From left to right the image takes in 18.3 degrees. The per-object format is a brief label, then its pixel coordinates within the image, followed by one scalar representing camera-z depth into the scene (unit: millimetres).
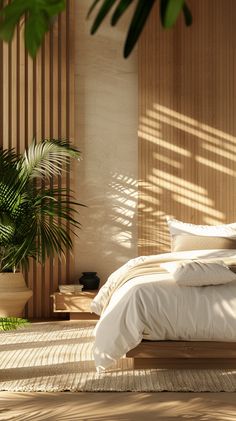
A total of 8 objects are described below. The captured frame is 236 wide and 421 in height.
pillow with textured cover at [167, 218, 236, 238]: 6312
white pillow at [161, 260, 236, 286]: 4199
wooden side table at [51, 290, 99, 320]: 6543
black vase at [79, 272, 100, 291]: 6750
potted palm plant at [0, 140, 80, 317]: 6305
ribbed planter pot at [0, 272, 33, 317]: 6363
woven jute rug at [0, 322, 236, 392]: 3904
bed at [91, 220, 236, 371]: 4133
